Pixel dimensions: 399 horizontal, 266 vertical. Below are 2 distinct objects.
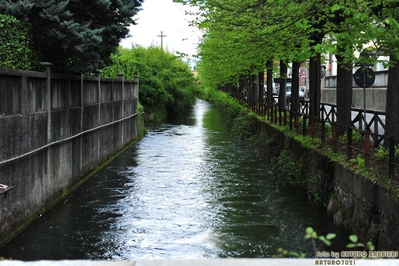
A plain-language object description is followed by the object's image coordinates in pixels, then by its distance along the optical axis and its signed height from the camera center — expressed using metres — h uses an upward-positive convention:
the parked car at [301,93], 51.40 -0.44
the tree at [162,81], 40.31 +0.59
